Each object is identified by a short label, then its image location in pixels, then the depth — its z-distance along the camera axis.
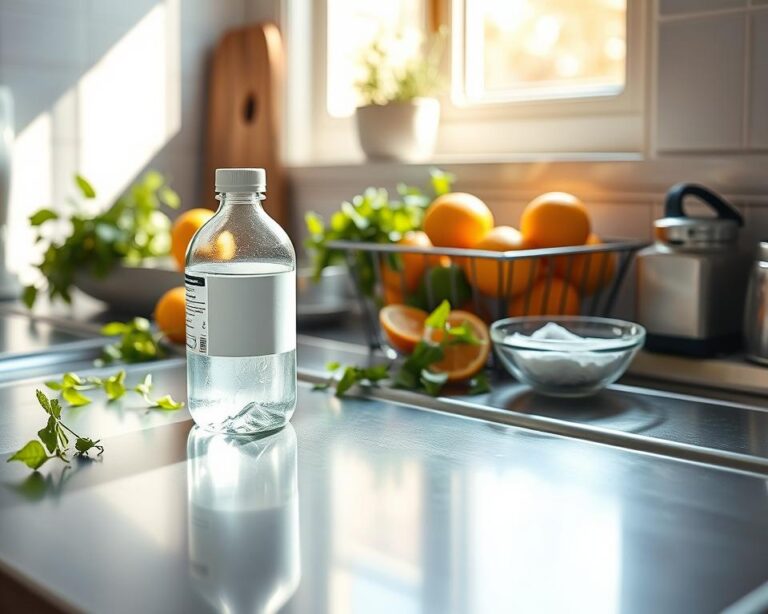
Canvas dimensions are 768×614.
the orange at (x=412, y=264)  1.19
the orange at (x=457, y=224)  1.18
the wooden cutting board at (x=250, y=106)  1.75
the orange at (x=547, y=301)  1.14
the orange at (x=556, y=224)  1.14
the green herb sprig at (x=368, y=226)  1.26
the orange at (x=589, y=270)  1.17
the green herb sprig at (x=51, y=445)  0.75
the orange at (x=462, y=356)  1.03
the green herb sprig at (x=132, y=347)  1.17
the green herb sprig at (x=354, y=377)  1.00
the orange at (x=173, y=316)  1.21
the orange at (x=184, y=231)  1.36
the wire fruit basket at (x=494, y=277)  1.12
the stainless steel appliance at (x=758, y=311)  1.00
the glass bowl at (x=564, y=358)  0.94
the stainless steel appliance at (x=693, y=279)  1.06
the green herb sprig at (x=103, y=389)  0.94
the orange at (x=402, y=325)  1.10
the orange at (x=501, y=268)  1.11
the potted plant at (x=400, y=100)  1.56
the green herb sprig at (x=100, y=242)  1.46
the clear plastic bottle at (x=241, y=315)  0.79
